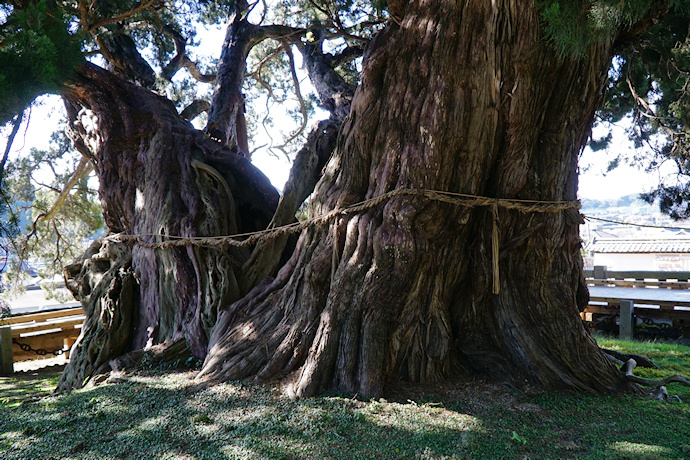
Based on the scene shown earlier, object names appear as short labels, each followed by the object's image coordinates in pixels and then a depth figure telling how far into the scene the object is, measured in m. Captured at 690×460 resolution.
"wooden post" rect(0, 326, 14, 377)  5.89
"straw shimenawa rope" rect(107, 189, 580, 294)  3.31
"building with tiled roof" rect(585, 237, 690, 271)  15.03
